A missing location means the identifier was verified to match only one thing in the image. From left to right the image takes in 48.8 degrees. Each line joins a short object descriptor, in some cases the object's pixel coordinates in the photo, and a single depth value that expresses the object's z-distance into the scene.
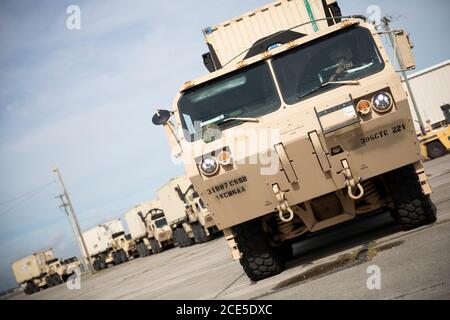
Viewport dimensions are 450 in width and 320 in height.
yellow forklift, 20.53
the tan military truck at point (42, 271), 43.50
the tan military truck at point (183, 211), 23.56
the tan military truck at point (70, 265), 43.25
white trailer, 30.44
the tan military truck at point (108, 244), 38.97
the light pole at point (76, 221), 40.26
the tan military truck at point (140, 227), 33.31
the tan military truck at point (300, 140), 5.58
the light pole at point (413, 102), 27.42
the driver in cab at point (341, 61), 5.97
